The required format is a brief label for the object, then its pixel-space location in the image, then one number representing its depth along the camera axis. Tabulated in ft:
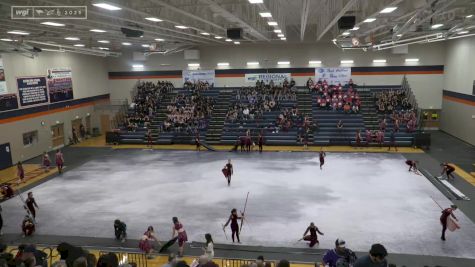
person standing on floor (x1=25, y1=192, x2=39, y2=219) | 47.37
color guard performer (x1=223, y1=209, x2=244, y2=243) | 40.40
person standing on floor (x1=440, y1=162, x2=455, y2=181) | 59.93
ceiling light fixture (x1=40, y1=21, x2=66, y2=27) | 48.52
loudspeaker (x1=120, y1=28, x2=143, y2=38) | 54.34
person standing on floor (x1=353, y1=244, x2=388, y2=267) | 15.48
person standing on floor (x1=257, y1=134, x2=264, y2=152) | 85.81
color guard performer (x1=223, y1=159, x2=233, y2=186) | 60.39
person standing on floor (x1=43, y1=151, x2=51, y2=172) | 72.90
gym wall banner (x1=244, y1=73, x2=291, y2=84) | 115.85
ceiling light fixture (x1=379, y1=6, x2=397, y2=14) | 35.78
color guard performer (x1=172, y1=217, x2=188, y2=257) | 38.17
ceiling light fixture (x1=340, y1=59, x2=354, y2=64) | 111.65
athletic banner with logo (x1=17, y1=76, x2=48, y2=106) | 84.58
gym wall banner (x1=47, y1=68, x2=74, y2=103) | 94.99
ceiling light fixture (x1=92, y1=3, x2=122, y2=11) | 31.51
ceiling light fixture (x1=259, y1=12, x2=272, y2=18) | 41.46
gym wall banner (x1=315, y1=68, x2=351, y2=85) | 112.47
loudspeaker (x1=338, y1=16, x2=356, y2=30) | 46.21
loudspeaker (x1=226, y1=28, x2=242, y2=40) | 56.85
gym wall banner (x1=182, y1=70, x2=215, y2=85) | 119.14
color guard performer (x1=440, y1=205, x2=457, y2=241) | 40.19
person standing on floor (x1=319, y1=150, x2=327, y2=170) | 68.28
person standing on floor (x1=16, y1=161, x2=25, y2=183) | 65.42
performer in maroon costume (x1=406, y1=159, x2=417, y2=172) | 65.29
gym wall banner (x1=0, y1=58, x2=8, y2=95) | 78.07
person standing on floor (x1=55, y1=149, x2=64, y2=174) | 71.05
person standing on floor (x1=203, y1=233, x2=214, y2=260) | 33.62
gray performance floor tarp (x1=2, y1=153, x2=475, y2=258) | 42.60
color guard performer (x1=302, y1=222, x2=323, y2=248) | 39.24
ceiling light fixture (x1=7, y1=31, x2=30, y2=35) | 59.44
